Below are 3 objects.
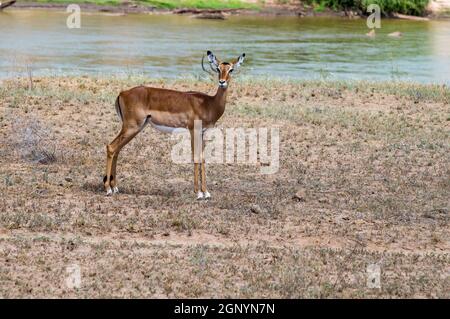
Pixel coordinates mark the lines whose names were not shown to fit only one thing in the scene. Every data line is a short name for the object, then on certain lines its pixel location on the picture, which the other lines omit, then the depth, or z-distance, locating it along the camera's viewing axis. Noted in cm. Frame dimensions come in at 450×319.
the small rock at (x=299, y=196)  1656
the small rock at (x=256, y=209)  1558
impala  1638
